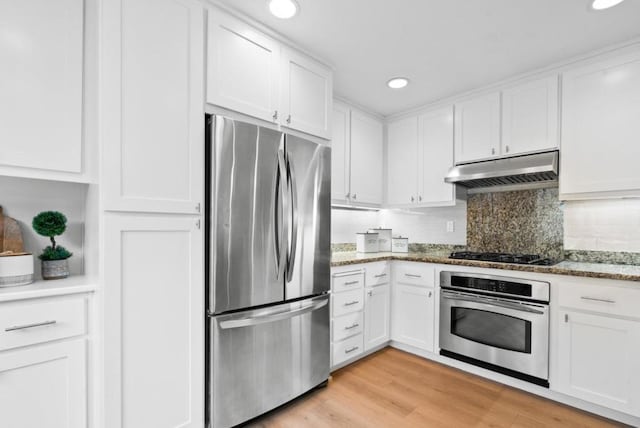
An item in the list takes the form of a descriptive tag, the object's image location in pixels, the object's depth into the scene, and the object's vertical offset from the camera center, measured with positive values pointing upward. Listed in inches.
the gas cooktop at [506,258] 96.0 -14.7
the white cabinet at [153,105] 56.2 +20.8
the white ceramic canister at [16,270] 53.6 -10.4
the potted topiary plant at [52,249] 60.9 -7.6
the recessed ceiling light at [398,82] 107.0 +46.0
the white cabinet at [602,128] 84.7 +24.9
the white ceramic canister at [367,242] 129.6 -12.4
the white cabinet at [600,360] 74.5 -36.9
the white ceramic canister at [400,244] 136.1 -13.8
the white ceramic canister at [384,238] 142.7 -11.5
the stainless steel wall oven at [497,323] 87.8 -33.8
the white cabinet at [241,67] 69.1 +34.8
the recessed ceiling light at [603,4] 68.3 +47.1
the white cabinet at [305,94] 84.2 +34.2
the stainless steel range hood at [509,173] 96.0 +13.3
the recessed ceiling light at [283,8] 70.1 +47.4
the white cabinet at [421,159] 122.3 +22.7
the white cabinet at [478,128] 109.2 +31.3
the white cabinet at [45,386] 48.8 -29.1
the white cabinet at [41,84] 52.7 +22.8
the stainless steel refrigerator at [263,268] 67.6 -13.4
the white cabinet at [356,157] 119.1 +23.1
